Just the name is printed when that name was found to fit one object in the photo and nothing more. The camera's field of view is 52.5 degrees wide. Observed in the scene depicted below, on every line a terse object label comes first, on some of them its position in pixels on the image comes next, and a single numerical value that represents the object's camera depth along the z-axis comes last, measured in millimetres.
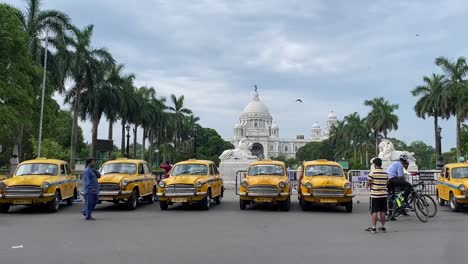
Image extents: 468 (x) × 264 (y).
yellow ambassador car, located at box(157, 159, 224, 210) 15586
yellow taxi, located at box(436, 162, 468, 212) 15328
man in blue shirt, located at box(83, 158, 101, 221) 13570
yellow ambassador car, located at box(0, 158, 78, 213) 14945
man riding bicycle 13578
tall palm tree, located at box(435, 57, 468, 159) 45984
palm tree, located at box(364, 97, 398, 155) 64625
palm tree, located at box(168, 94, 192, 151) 68438
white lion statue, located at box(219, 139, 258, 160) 33750
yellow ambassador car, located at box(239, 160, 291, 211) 15671
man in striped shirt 11234
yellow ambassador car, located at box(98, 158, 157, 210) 15828
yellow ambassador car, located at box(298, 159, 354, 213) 15352
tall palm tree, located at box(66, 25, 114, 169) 38375
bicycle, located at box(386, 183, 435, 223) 13672
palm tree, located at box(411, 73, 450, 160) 47719
